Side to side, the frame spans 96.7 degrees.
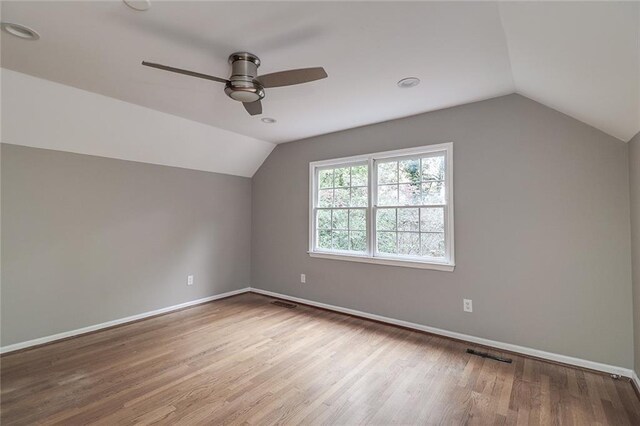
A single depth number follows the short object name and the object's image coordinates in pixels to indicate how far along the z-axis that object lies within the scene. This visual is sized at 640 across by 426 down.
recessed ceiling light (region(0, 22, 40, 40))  1.79
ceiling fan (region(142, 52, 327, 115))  1.89
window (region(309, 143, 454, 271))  3.29
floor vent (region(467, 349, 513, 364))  2.62
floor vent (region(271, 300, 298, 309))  4.29
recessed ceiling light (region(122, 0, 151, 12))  1.58
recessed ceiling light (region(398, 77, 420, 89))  2.52
